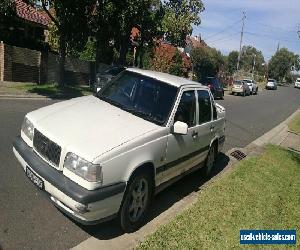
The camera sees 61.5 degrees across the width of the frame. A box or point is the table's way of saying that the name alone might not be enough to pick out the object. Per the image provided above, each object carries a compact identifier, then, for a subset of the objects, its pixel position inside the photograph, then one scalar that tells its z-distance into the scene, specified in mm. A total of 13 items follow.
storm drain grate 6625
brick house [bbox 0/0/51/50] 15879
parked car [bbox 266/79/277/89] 42093
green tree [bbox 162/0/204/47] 14418
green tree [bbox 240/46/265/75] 77254
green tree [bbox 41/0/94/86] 11285
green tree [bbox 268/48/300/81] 69820
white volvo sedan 2828
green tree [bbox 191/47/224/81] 27525
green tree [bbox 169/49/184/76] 21489
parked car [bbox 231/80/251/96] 24720
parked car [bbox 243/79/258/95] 27998
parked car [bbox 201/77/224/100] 18537
